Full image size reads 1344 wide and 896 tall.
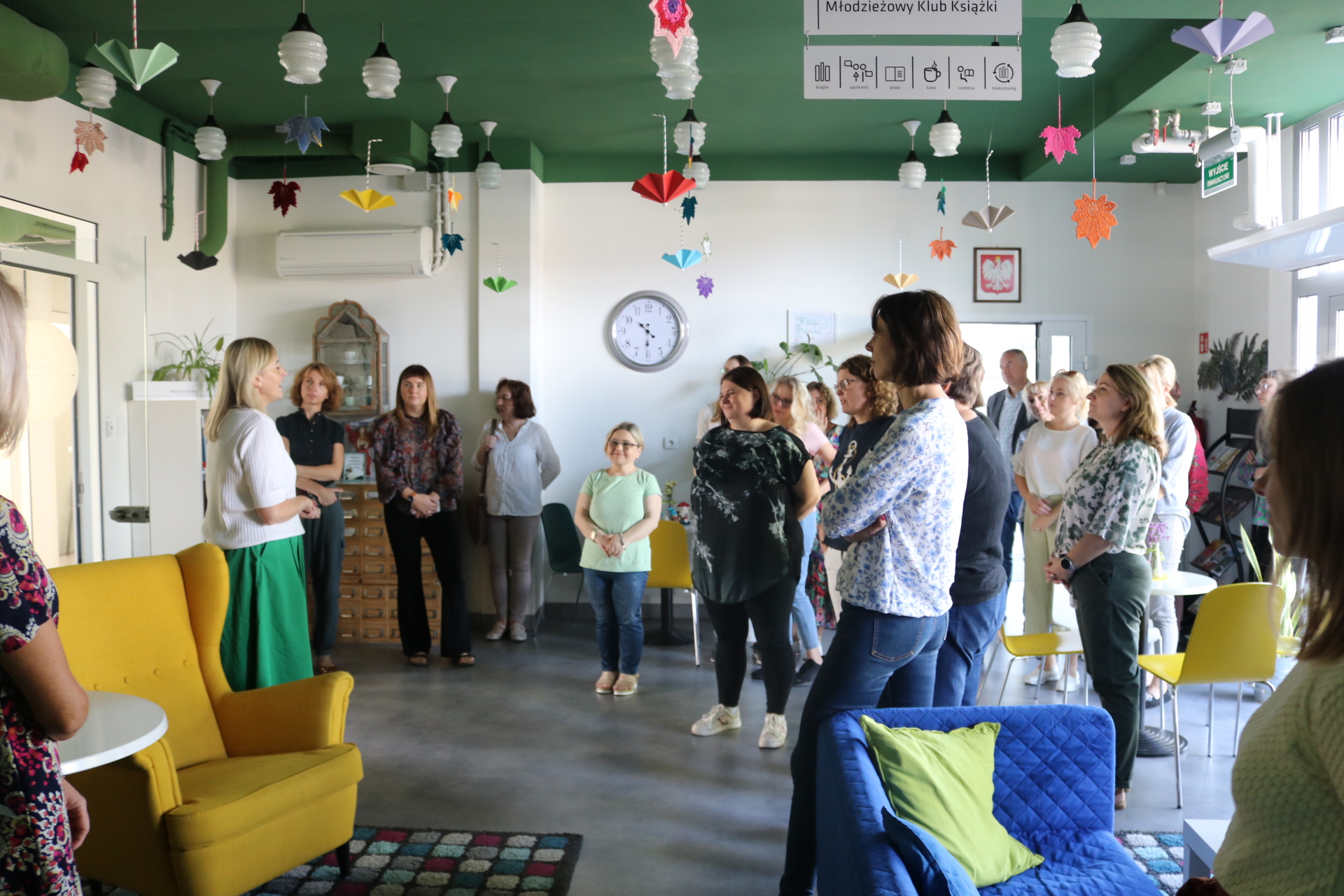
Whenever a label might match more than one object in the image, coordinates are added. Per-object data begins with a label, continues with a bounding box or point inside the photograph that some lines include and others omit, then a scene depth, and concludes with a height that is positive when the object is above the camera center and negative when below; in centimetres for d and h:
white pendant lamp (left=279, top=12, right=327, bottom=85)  348 +134
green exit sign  454 +116
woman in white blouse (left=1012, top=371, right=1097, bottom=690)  449 -28
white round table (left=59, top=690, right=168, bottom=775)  181 -68
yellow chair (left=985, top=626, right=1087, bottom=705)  371 -94
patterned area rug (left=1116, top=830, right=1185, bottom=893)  279 -141
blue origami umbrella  604 +99
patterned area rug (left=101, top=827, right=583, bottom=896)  277 -142
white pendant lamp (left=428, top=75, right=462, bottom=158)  525 +155
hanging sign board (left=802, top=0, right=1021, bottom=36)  272 +115
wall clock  680 +58
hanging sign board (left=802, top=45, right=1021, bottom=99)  289 +105
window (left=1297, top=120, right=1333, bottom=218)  540 +140
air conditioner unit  646 +109
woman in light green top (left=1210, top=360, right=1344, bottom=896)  99 -33
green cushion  200 -84
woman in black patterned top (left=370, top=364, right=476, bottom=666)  538 -52
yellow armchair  238 -100
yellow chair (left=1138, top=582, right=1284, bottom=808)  322 -81
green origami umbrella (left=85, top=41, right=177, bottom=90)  338 +128
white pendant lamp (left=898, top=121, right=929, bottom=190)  594 +152
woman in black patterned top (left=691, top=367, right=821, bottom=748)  357 -41
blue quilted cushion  153 -76
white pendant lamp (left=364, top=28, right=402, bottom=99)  389 +141
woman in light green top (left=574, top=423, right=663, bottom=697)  470 -74
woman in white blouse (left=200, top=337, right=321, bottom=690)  337 -37
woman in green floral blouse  299 -42
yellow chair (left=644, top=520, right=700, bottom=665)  559 -89
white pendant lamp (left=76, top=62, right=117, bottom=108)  426 +149
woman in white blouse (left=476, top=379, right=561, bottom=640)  602 -54
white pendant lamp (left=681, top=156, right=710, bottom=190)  582 +149
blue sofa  209 -91
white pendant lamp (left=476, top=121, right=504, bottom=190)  599 +153
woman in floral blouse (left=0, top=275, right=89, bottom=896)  133 -42
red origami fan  479 +116
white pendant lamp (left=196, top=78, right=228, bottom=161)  533 +154
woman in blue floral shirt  223 -27
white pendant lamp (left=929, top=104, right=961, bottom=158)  503 +149
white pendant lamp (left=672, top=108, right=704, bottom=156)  490 +147
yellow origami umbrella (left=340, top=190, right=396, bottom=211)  532 +122
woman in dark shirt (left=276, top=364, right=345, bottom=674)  507 -28
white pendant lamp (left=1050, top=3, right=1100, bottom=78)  320 +127
